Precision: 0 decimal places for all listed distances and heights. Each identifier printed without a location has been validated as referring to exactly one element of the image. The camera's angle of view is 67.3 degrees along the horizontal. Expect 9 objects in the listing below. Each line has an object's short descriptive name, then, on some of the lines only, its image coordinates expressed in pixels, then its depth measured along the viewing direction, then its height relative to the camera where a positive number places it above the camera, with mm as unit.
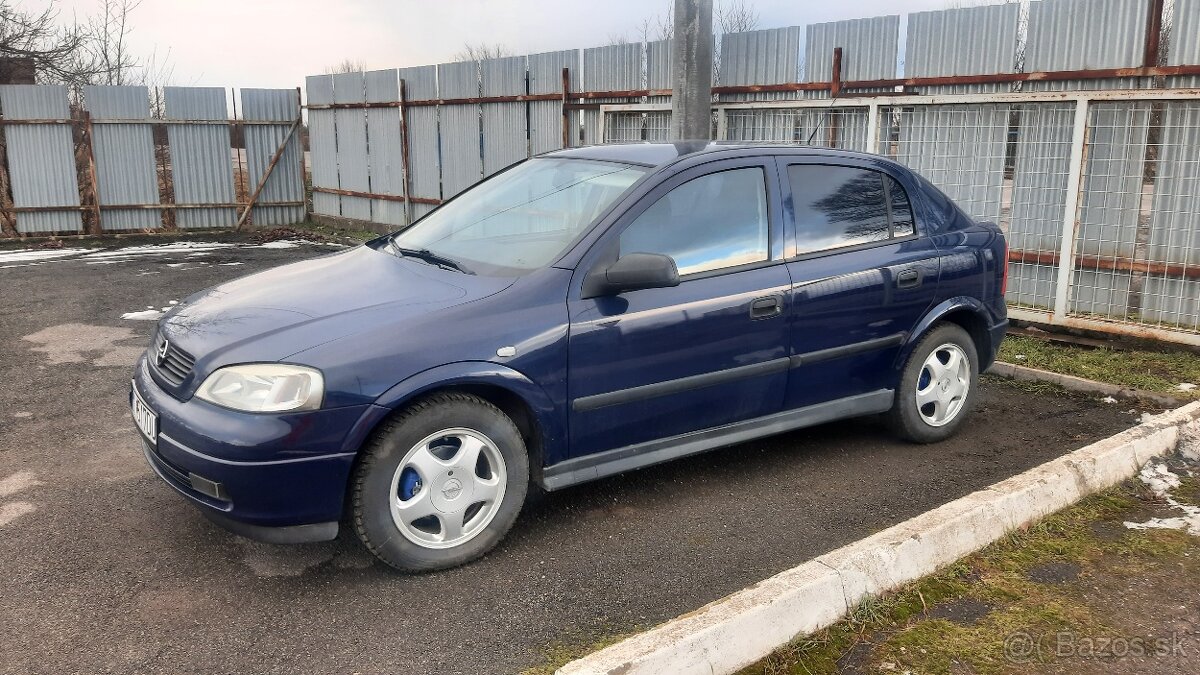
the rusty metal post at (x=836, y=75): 8516 +731
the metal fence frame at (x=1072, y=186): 6441 -235
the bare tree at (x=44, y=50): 16938 +1984
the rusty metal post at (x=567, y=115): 11172 +470
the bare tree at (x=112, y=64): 24162 +2453
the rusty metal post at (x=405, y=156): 14188 -43
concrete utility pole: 8750 +804
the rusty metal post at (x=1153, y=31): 6586 +891
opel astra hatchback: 3270 -773
